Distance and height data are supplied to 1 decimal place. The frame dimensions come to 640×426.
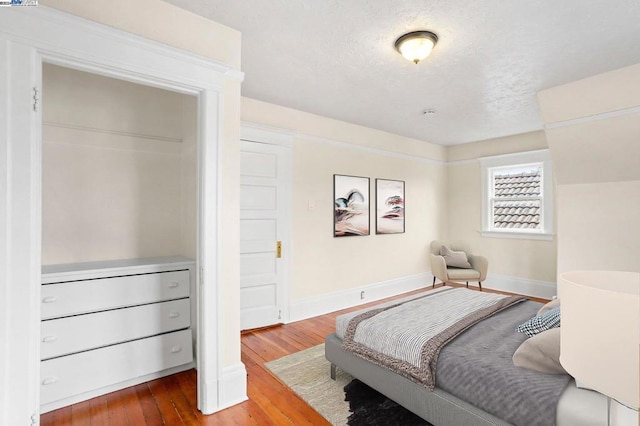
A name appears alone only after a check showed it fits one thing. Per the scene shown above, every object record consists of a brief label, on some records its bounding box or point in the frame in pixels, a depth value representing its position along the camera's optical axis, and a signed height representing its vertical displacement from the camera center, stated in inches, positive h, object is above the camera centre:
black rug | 79.3 -52.2
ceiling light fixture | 89.8 +49.2
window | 193.0 +12.1
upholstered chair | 193.8 -33.1
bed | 56.8 -34.6
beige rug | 84.7 -52.5
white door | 142.9 -8.6
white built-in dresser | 85.7 -33.8
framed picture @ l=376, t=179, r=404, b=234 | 195.9 +4.8
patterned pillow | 77.9 -27.7
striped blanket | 74.9 -30.9
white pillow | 63.2 -28.7
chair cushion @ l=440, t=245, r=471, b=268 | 202.1 -28.9
